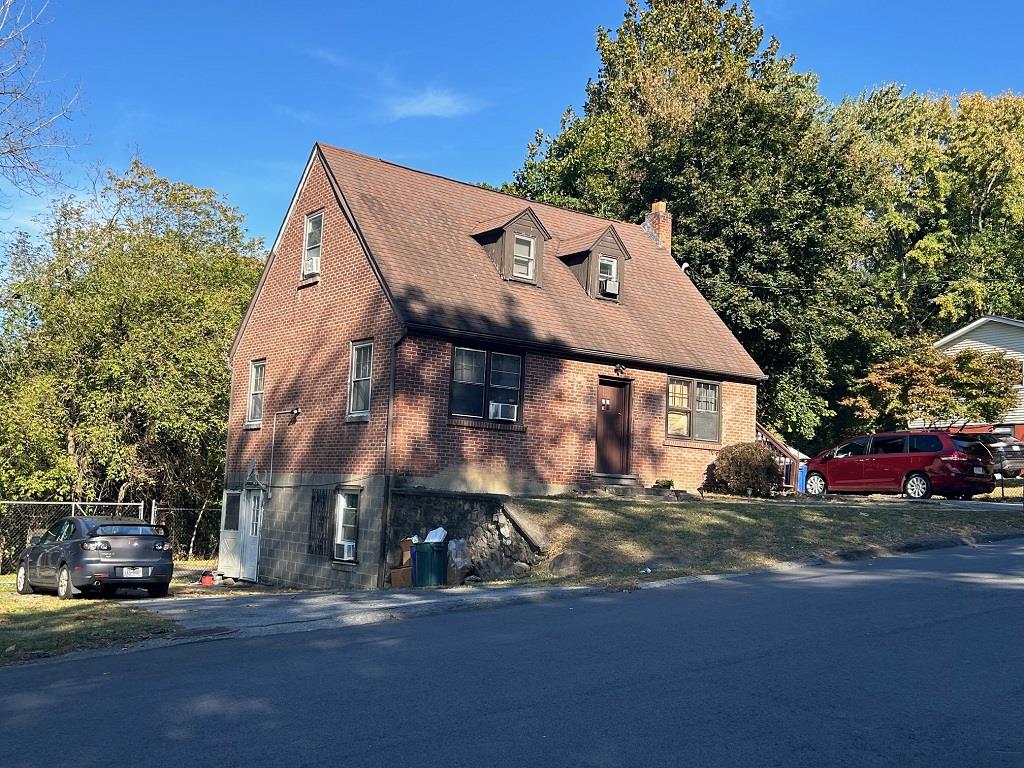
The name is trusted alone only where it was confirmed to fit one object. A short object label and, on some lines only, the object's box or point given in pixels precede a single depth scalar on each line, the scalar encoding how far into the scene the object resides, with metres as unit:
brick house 20.45
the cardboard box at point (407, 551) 18.97
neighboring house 39.38
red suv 23.98
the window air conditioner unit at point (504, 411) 21.42
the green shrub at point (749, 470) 24.12
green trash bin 18.03
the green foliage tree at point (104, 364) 29.06
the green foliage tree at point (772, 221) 33.31
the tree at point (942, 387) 34.91
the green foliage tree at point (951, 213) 47.22
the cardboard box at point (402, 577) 18.56
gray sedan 17.23
